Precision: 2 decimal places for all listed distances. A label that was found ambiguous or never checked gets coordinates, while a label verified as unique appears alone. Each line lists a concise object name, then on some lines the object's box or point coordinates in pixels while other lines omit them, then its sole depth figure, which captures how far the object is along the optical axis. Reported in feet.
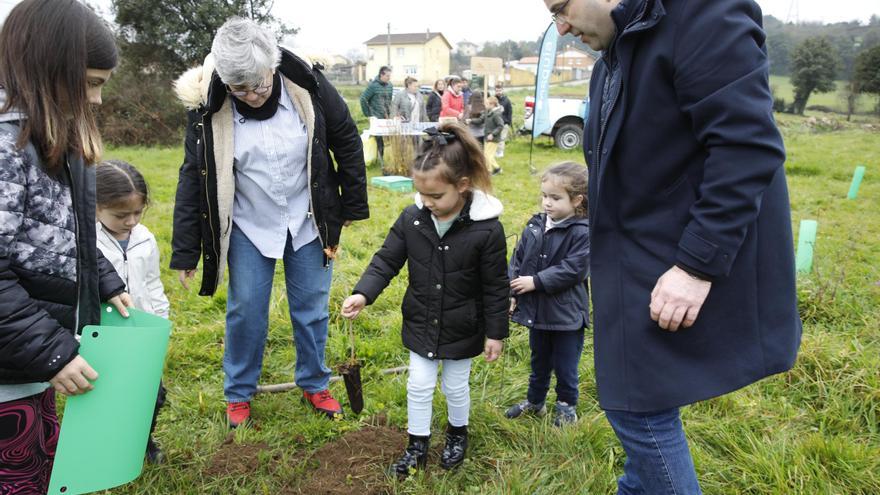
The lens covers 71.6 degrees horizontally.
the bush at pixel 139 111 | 49.11
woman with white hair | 8.48
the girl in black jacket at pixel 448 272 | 7.95
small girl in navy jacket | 9.02
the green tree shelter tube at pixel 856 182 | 28.30
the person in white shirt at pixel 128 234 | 8.59
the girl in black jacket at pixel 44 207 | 5.03
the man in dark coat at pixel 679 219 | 4.43
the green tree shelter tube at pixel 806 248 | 15.97
